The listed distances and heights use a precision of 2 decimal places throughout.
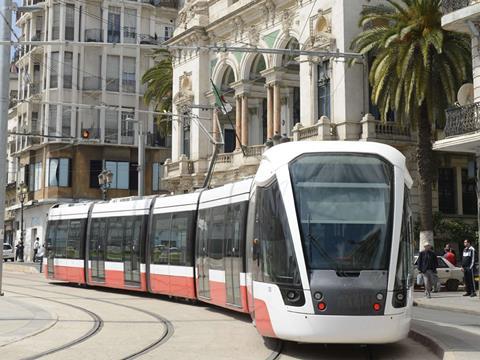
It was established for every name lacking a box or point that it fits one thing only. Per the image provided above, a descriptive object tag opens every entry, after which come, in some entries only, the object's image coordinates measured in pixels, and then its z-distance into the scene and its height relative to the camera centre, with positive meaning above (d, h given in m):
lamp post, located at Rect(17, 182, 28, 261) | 51.78 +2.99
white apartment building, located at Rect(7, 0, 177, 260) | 58.66 +10.84
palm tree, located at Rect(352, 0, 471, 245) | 27.80 +6.15
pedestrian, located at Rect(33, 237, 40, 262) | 54.52 -0.95
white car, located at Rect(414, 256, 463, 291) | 26.73 -1.44
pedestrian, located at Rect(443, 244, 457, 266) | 28.25 -0.81
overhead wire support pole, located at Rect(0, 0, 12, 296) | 20.20 +3.85
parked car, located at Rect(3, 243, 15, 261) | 58.54 -1.40
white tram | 10.27 -0.13
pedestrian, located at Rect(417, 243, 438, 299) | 22.98 -0.98
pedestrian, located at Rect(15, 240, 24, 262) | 54.58 -1.28
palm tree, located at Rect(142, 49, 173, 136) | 49.53 +9.98
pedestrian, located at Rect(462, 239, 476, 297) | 22.62 -1.02
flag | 31.41 +5.70
